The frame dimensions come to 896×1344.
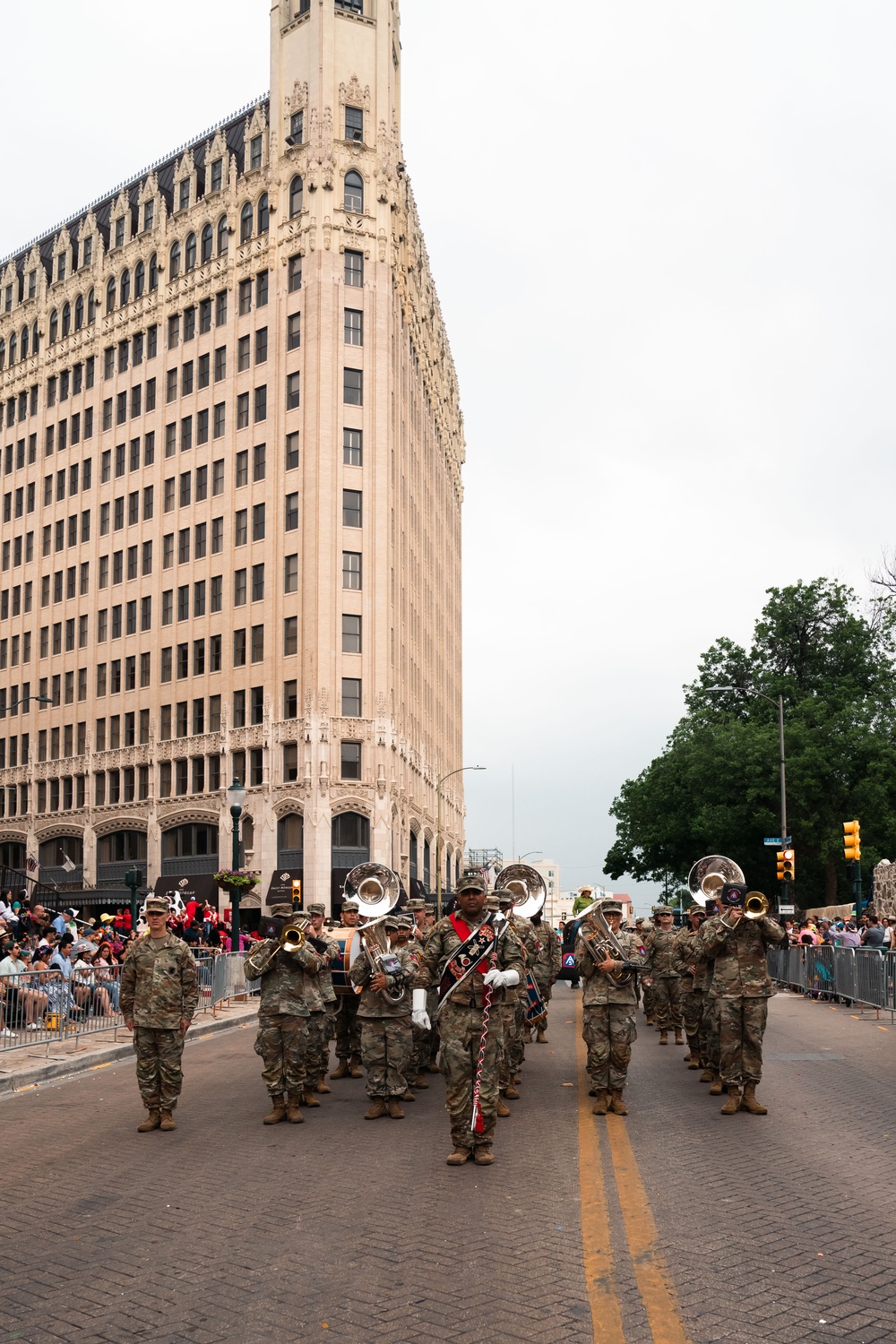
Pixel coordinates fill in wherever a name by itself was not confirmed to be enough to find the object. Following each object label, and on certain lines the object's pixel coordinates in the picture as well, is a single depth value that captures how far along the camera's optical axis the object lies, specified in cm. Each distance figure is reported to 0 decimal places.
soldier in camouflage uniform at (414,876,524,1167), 906
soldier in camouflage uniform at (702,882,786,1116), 1153
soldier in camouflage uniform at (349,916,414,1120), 1155
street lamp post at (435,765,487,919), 6702
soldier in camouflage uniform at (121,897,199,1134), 1105
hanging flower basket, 3269
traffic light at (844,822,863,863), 3047
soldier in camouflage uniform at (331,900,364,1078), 1469
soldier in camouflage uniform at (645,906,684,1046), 1819
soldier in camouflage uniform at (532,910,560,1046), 1620
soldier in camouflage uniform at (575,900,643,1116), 1145
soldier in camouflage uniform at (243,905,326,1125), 1124
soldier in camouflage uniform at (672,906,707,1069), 1510
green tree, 5166
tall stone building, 5503
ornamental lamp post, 3011
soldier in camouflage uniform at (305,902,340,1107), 1255
